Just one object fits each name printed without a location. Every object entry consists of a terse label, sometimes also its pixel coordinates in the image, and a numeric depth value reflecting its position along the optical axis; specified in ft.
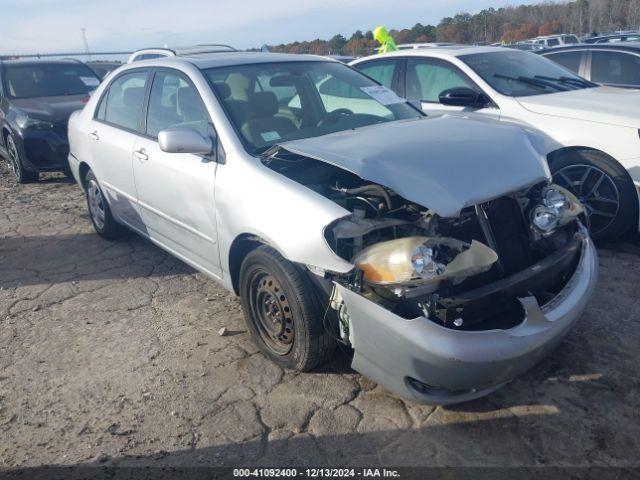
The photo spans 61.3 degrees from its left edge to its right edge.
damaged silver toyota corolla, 8.09
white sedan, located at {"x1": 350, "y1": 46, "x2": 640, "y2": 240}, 14.69
